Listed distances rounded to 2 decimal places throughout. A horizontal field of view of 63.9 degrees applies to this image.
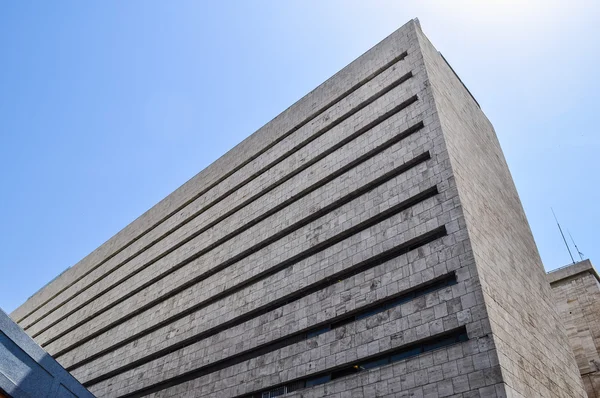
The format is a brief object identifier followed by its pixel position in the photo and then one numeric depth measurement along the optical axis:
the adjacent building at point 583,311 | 28.14
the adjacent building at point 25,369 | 12.76
